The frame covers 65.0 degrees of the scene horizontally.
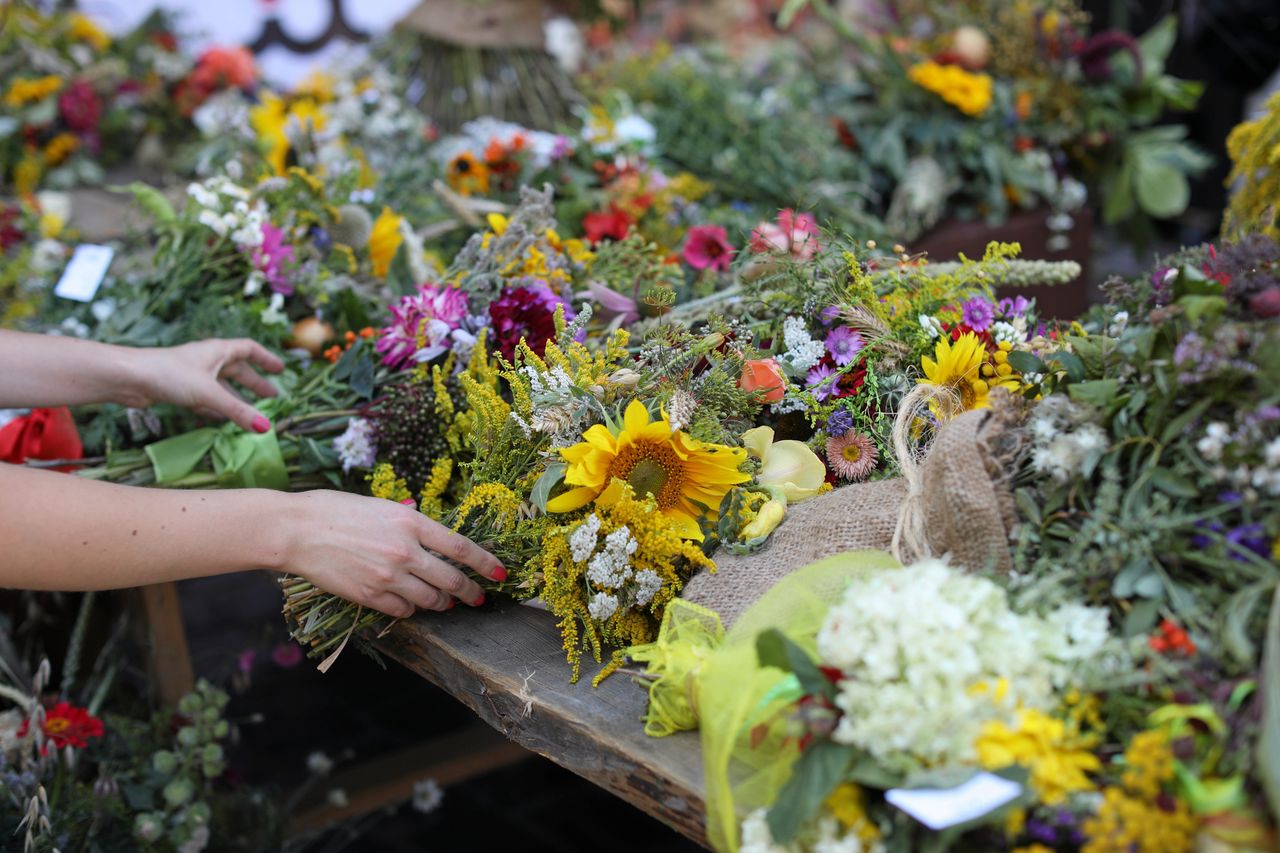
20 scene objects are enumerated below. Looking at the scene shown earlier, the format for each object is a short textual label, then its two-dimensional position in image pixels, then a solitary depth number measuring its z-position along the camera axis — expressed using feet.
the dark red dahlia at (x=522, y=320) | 4.41
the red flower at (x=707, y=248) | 5.47
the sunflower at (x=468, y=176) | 7.37
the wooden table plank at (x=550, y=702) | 3.02
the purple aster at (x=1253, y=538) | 2.61
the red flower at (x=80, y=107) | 10.72
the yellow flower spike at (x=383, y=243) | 6.11
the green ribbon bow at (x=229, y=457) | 4.90
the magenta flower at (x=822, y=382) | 4.01
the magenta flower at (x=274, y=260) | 5.67
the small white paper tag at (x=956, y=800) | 2.28
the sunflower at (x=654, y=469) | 3.41
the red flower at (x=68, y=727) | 4.93
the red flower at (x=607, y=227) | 6.10
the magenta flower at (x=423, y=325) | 4.62
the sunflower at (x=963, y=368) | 3.79
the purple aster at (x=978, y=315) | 4.03
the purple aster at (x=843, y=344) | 4.03
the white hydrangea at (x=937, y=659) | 2.41
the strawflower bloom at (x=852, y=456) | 3.87
